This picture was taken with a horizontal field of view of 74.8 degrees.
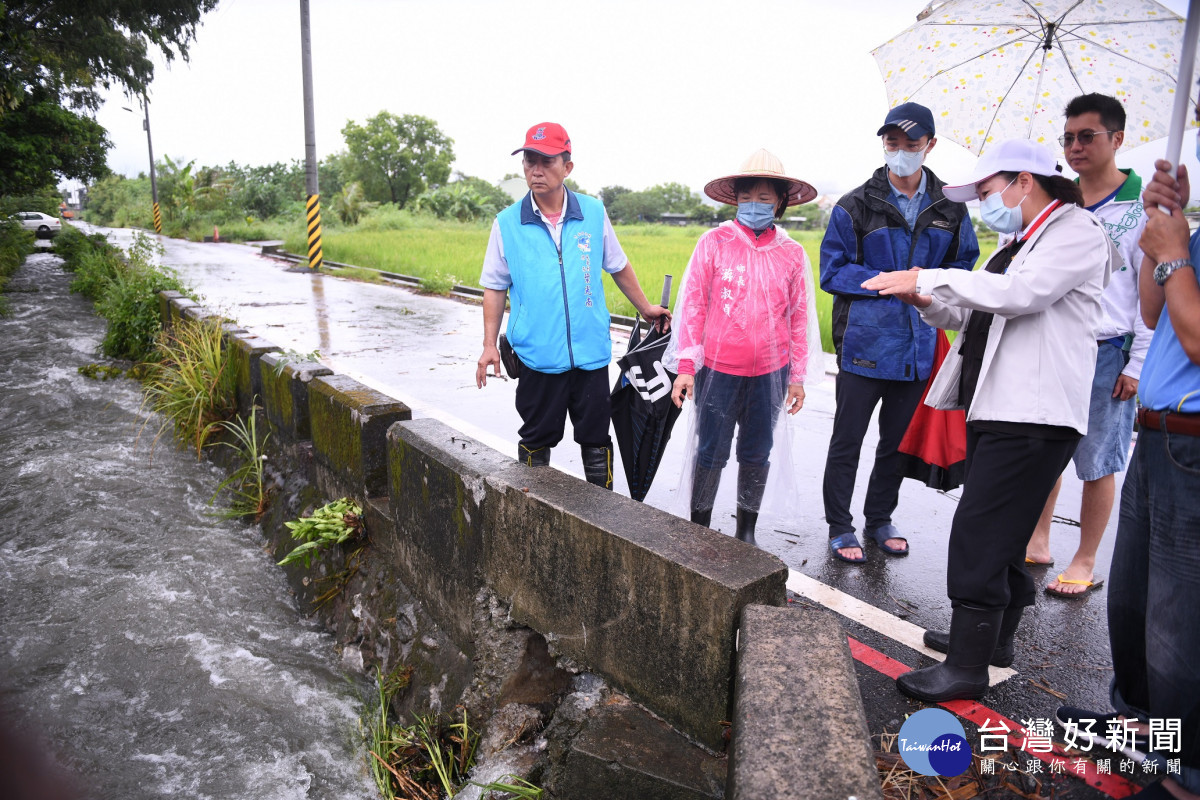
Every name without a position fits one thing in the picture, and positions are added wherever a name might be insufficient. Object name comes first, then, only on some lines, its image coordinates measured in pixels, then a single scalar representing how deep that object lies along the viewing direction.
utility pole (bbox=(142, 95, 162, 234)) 38.97
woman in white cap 2.28
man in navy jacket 3.44
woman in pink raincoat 3.39
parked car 30.11
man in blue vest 3.37
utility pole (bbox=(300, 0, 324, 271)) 17.20
